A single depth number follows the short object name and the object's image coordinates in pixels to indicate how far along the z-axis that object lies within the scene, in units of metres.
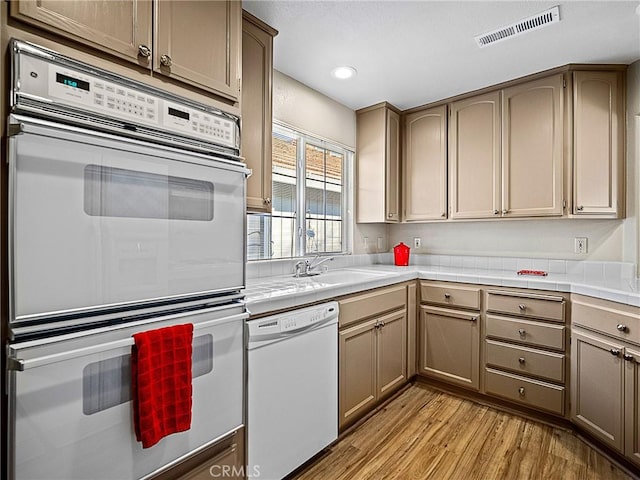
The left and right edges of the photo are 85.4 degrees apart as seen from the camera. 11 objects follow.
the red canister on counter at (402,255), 3.33
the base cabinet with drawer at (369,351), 2.09
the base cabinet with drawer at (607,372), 1.80
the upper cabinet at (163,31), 1.01
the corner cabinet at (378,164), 3.16
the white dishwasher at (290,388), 1.55
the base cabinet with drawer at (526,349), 2.23
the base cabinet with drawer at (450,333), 2.57
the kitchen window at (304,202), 2.54
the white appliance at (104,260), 0.92
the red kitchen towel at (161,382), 1.12
